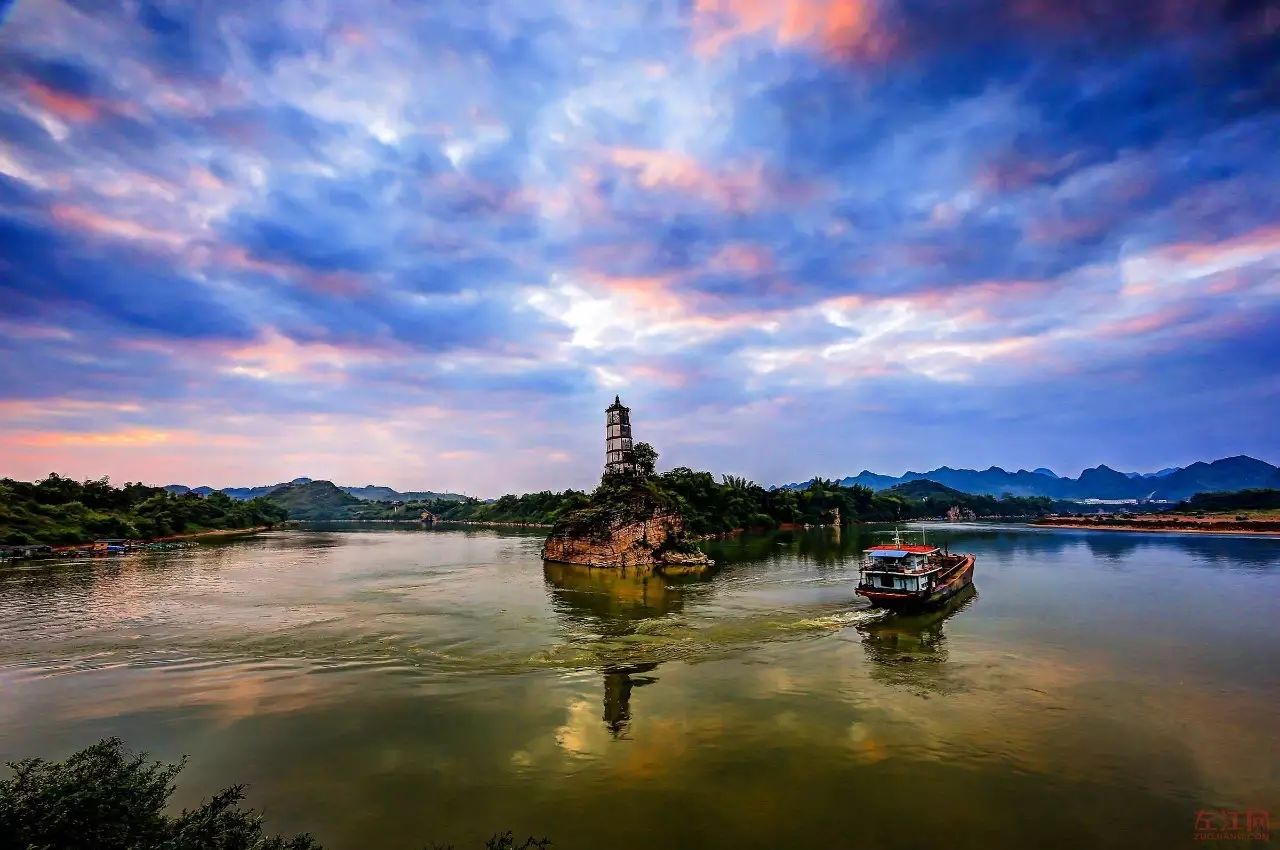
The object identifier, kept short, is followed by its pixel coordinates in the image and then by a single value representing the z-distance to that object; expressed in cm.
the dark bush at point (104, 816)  1001
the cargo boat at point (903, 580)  3969
